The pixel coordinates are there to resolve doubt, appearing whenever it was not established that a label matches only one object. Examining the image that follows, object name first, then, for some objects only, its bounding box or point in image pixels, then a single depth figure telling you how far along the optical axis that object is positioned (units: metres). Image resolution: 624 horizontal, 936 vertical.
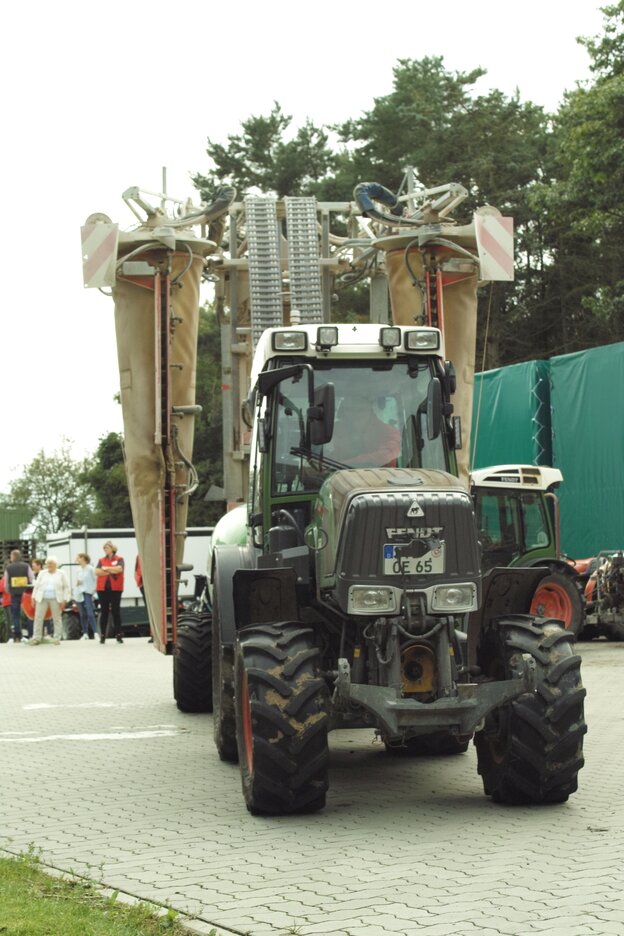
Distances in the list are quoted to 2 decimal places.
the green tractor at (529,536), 21.62
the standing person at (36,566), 36.12
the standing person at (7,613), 34.78
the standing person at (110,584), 29.16
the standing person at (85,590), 32.59
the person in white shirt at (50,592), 29.89
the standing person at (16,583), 33.75
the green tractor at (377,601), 8.30
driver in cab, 9.57
